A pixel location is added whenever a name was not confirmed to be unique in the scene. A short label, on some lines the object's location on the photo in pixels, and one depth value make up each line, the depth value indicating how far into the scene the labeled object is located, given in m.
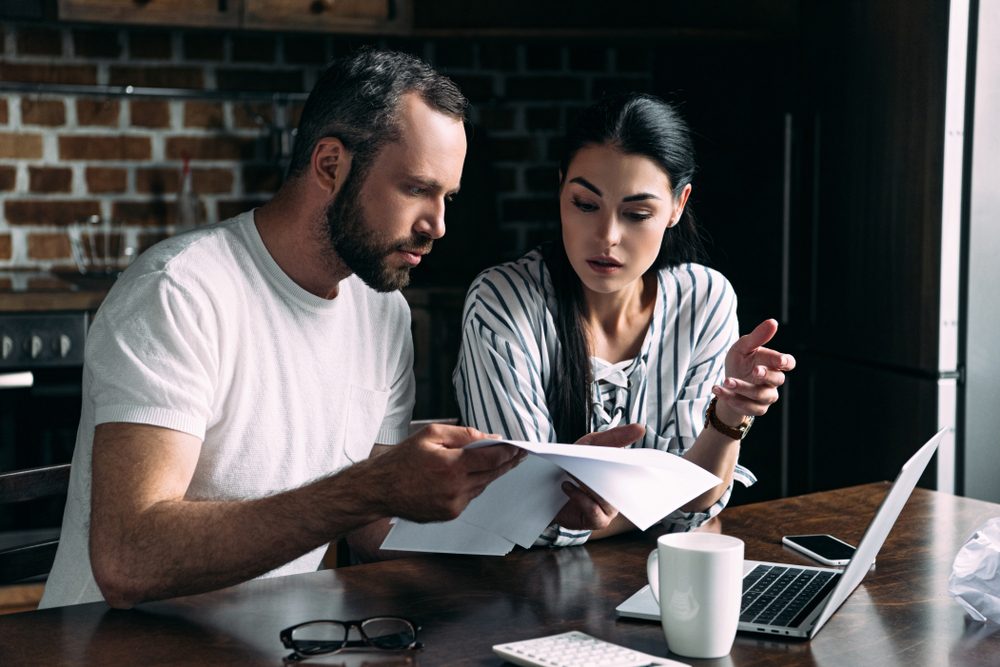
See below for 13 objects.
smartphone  1.32
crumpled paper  1.12
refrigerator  2.55
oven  2.70
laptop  1.07
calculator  0.96
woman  1.67
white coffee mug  1.00
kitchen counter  2.70
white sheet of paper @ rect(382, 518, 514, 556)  1.20
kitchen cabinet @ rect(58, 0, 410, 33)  2.97
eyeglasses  1.00
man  1.14
